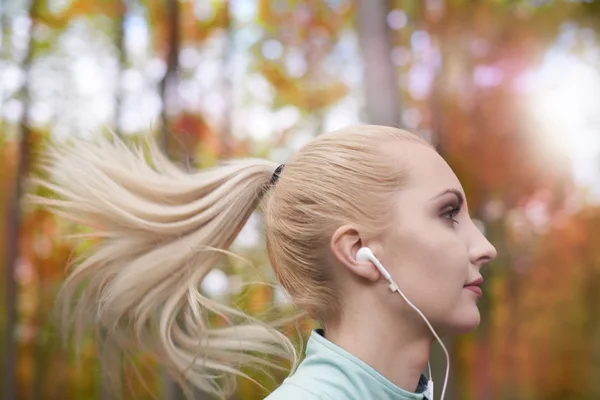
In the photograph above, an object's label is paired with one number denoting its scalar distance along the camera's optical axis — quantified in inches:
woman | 45.8
